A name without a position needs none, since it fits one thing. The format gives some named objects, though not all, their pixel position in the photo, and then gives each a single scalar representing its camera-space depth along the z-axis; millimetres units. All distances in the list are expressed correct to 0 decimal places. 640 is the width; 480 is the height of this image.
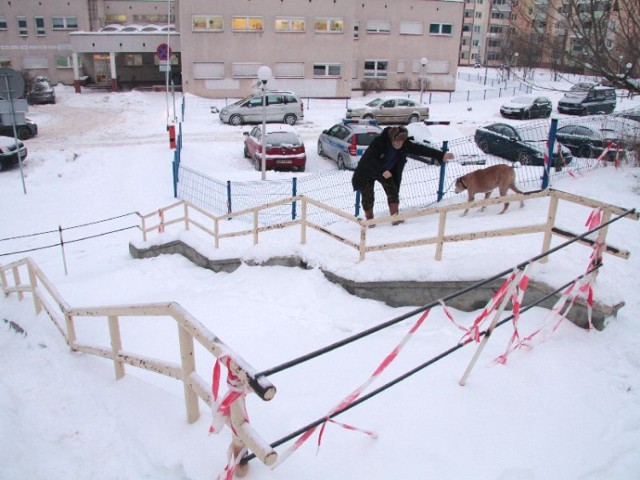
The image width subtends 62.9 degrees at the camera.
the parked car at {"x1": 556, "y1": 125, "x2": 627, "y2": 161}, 13677
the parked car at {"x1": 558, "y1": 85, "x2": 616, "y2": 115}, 26969
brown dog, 8570
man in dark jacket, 7309
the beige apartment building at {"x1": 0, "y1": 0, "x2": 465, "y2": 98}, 30344
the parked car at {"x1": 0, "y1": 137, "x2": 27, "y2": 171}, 16823
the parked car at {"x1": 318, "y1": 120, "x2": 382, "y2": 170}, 15000
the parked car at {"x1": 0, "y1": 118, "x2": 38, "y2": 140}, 20531
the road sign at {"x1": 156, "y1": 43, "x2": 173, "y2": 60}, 19672
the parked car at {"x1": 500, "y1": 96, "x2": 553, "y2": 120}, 26078
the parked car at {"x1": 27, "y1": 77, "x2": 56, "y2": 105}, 30152
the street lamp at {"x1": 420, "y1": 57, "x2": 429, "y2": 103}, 33625
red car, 15602
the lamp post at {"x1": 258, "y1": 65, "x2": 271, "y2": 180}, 13727
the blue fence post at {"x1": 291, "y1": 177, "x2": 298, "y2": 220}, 9866
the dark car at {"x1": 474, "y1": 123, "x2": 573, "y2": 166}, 12398
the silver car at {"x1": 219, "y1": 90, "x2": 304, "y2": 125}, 23531
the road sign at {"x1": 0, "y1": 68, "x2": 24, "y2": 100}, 13250
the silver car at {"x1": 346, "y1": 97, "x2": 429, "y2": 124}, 24125
